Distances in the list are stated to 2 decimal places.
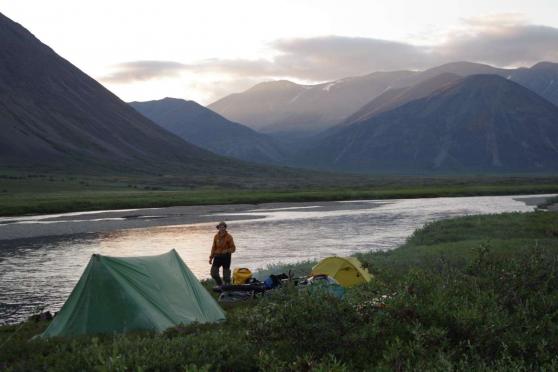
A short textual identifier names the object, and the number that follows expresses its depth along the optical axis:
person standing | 21.77
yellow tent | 21.81
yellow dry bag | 21.22
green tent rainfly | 15.34
